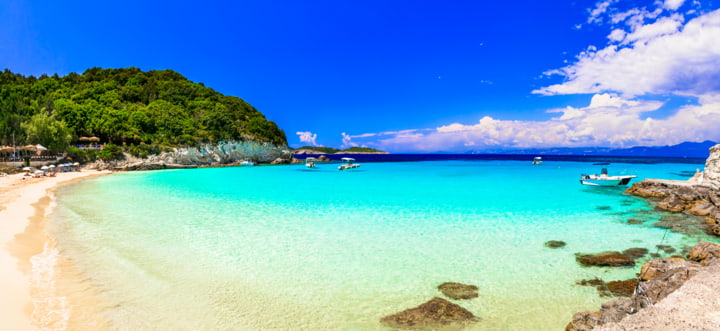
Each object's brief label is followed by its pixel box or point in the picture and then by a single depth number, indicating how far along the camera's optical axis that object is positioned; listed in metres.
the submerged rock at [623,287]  6.91
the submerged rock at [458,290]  6.96
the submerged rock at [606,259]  8.72
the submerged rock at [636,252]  9.49
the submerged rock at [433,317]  5.70
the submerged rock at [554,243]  10.69
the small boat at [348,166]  58.57
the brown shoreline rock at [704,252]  8.03
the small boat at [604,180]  29.23
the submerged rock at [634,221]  14.29
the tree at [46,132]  46.25
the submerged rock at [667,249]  10.02
